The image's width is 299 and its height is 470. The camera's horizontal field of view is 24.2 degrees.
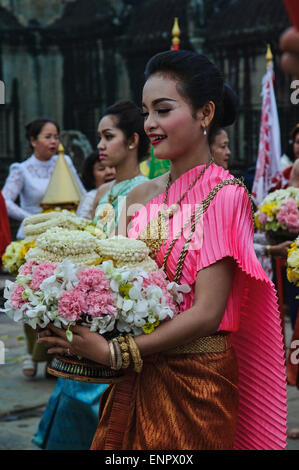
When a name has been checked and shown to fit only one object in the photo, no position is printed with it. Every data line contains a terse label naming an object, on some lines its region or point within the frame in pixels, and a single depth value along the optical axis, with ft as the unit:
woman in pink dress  6.84
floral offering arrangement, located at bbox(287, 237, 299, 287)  11.68
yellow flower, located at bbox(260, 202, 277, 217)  15.98
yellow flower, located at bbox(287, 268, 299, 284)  11.84
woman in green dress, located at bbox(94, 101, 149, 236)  13.28
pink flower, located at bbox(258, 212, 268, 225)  16.24
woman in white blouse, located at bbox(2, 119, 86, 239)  22.29
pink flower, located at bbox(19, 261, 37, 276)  6.80
